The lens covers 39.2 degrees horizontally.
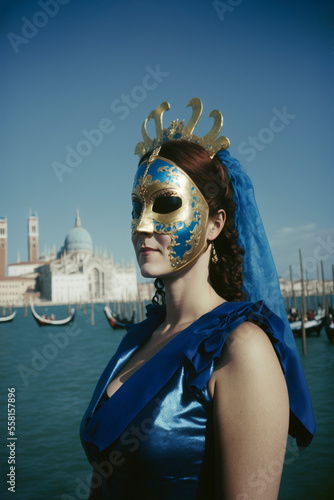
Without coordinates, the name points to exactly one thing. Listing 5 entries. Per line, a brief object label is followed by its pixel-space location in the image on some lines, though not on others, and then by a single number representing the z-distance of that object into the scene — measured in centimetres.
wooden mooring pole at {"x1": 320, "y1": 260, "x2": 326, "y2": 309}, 1451
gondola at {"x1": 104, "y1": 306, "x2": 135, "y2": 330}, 1761
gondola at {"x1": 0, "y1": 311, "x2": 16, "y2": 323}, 2336
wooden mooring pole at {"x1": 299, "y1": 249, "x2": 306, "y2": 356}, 939
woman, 63
